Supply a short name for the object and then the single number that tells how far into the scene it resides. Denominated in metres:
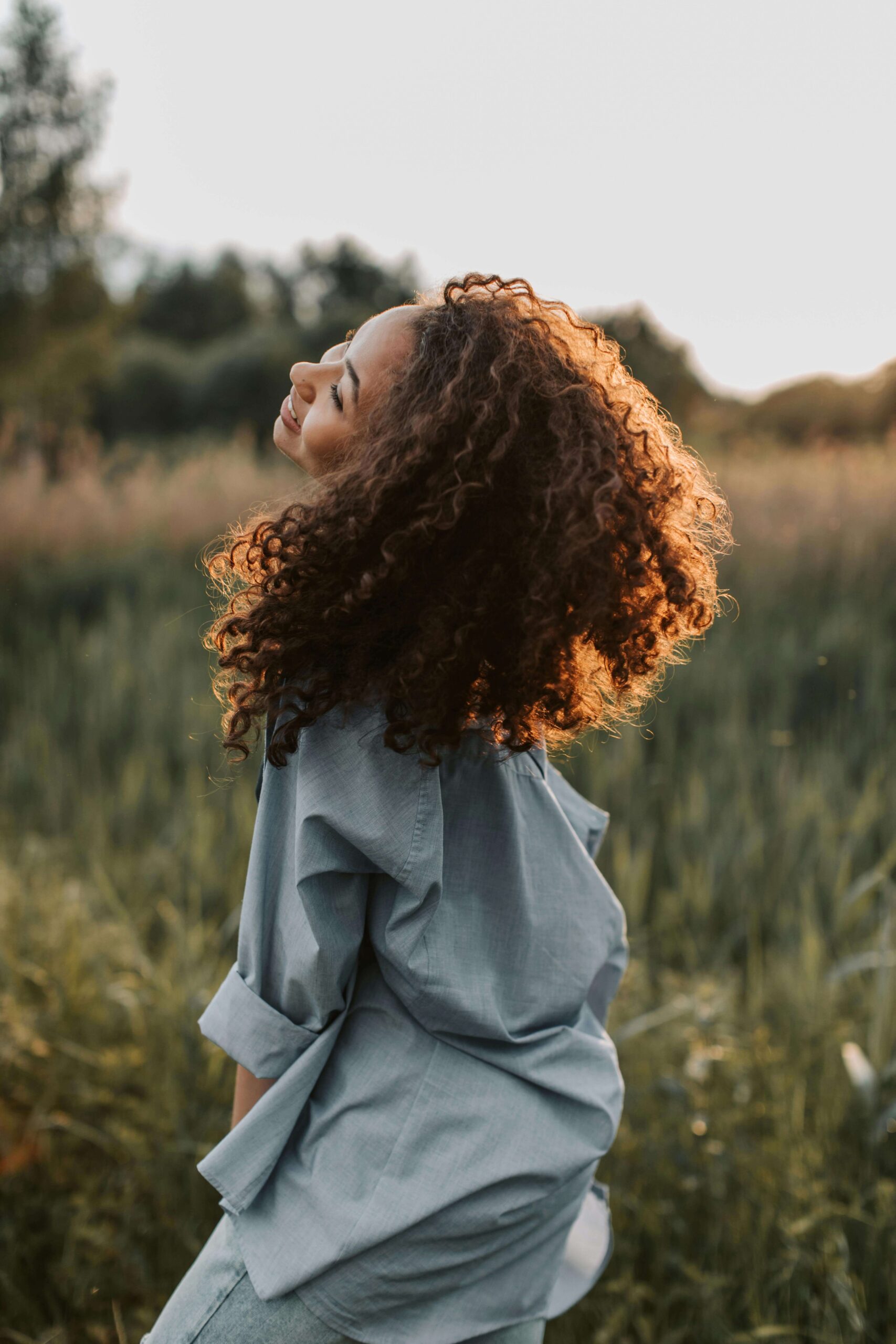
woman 0.94
